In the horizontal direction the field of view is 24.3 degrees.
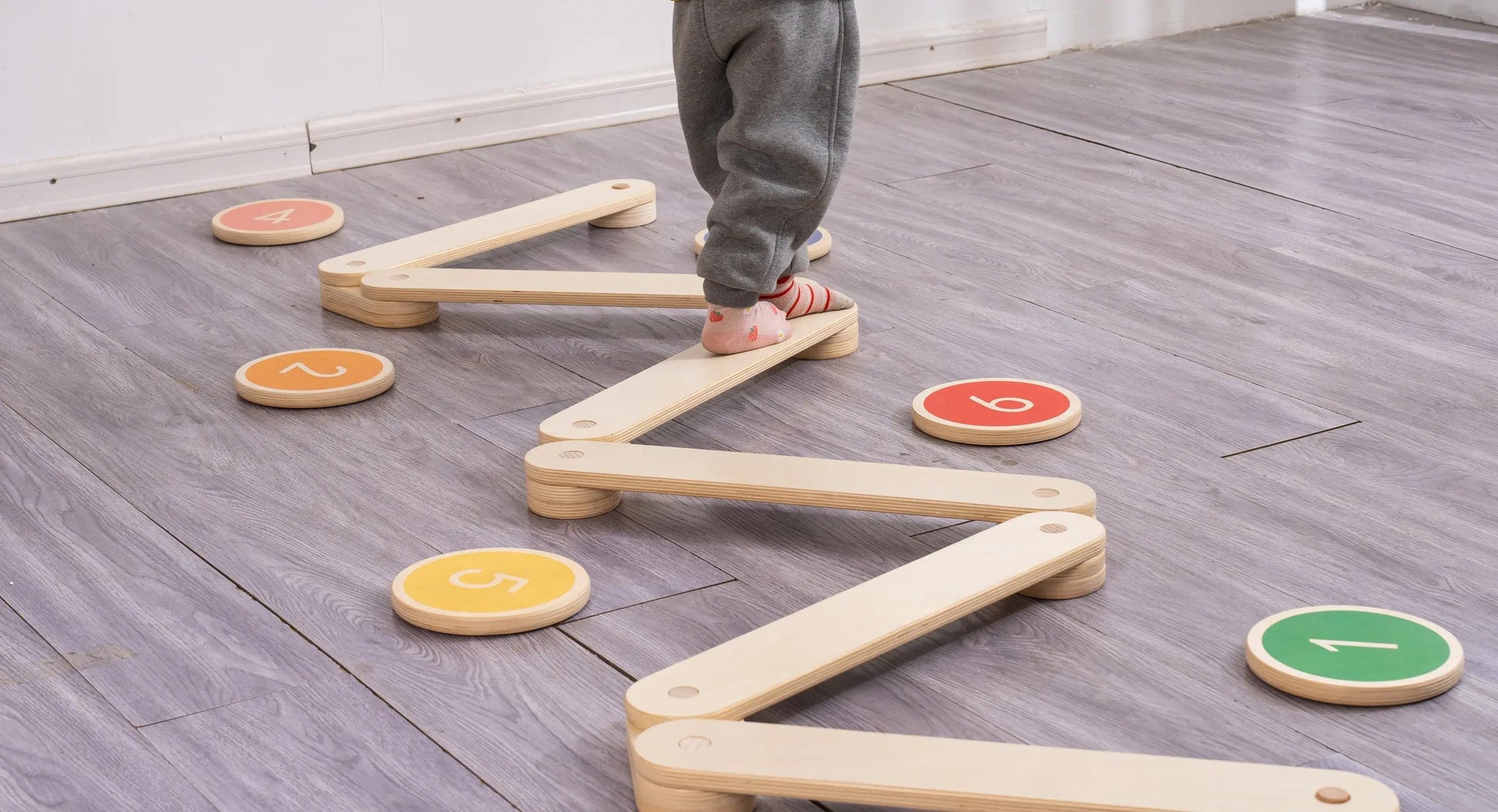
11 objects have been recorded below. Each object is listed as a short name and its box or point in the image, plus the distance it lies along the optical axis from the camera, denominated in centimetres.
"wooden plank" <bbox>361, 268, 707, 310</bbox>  276
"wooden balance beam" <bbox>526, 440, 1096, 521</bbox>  234
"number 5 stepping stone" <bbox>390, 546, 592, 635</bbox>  227
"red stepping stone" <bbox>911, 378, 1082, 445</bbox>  252
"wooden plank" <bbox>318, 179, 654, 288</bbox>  287
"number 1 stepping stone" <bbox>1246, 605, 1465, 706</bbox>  217
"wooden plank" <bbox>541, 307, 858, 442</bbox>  249
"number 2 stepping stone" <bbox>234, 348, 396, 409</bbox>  262
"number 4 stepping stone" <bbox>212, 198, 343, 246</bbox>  307
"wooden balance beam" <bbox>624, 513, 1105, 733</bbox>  213
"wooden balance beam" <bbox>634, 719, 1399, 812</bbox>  203
